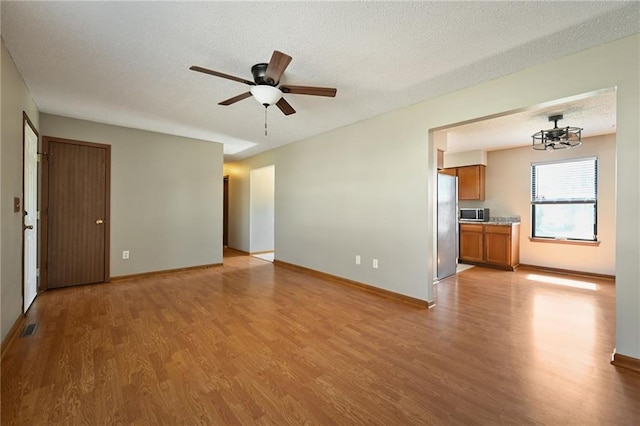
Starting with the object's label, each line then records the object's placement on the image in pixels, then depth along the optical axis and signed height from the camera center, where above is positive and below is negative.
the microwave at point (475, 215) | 5.95 -0.03
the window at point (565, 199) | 4.95 +0.28
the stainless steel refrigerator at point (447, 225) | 4.67 -0.20
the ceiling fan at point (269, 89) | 2.34 +1.11
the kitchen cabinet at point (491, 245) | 5.37 -0.63
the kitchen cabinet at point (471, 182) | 6.01 +0.70
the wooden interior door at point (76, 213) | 3.96 -0.03
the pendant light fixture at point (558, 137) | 3.86 +1.10
